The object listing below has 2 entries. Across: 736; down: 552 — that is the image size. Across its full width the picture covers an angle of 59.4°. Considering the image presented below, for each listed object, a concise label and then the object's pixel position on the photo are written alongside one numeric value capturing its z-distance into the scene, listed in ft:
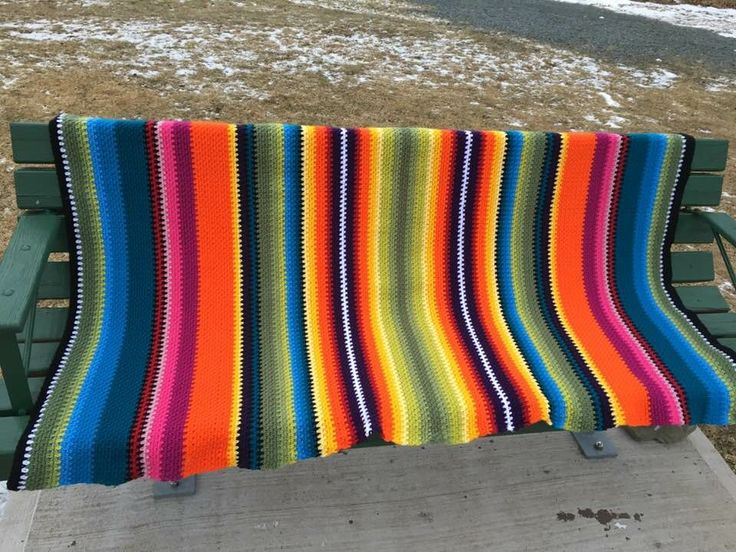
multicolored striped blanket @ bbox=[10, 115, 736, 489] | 5.36
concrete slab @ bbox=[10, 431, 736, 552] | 6.45
